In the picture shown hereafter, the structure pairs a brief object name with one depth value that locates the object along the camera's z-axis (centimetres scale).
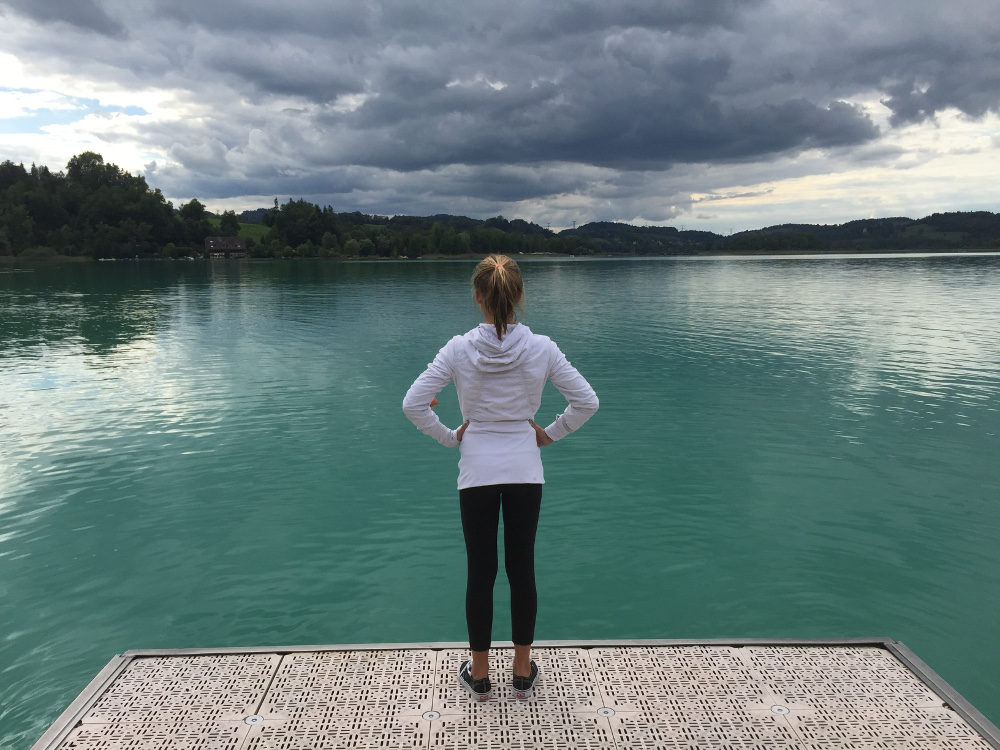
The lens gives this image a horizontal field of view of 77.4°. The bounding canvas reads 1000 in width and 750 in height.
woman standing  390
